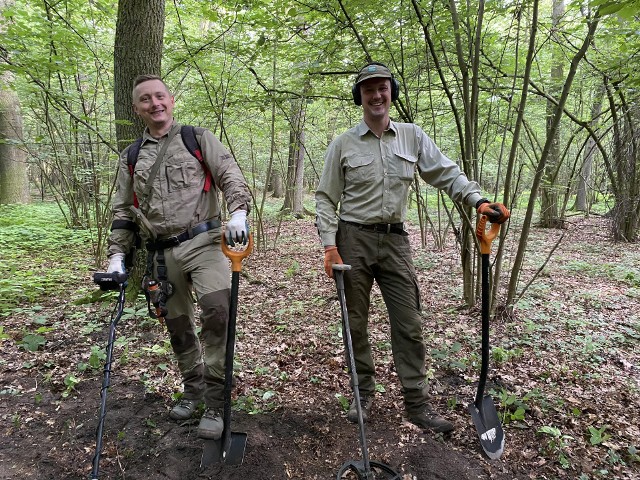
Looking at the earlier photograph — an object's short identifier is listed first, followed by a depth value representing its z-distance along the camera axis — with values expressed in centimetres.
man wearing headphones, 295
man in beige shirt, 291
